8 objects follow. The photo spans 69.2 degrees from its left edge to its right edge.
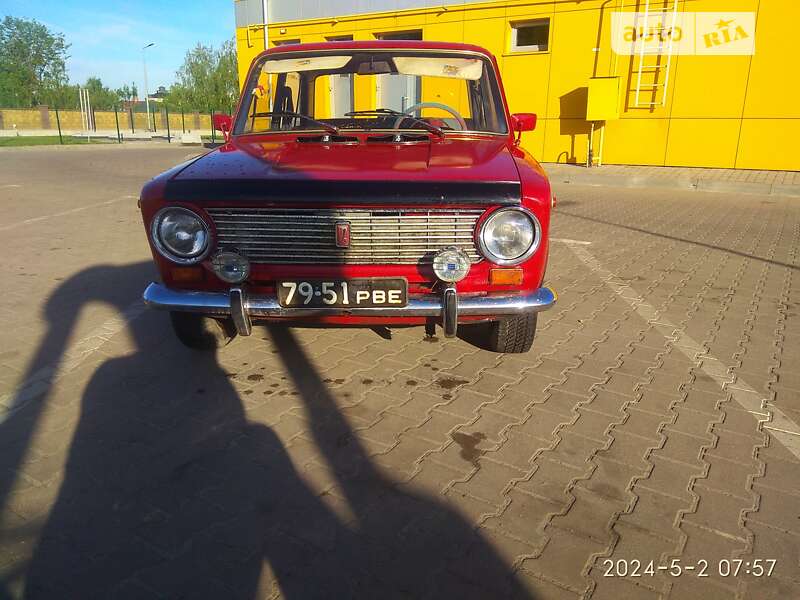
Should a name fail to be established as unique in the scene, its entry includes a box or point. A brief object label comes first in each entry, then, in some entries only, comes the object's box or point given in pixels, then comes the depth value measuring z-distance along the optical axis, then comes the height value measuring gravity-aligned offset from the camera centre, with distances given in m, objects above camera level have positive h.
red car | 2.55 -0.44
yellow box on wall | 12.07 +0.83
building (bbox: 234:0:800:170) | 11.52 +1.42
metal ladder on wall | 12.07 +1.64
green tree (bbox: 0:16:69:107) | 62.16 +7.63
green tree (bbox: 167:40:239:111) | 42.62 +4.11
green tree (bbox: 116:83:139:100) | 80.28 +5.77
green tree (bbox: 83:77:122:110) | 73.81 +5.02
